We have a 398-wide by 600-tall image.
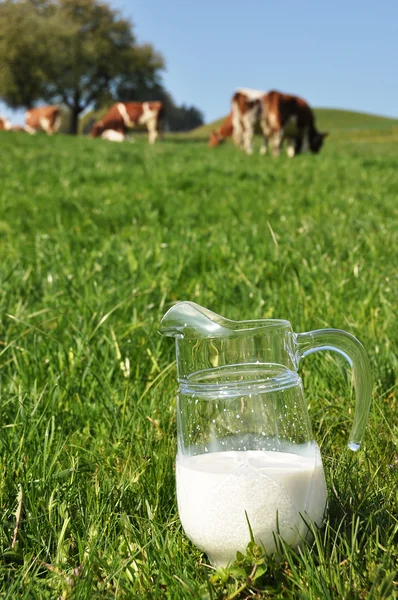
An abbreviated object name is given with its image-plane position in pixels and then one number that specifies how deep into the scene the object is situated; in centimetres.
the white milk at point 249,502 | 135
